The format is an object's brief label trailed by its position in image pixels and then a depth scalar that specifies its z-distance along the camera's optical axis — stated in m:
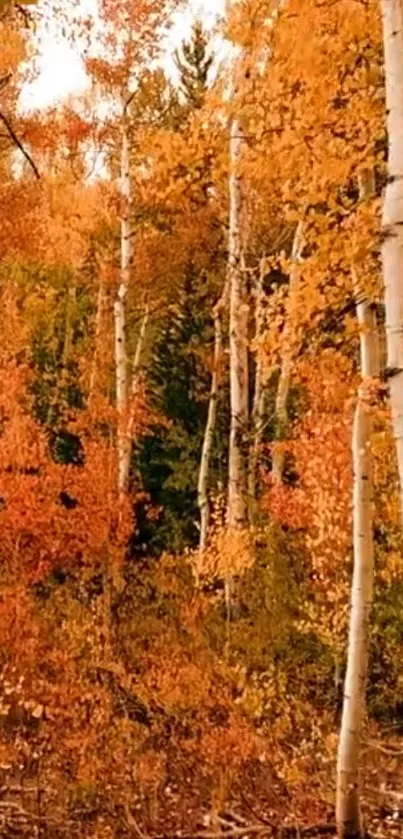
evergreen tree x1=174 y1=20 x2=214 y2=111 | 21.36
